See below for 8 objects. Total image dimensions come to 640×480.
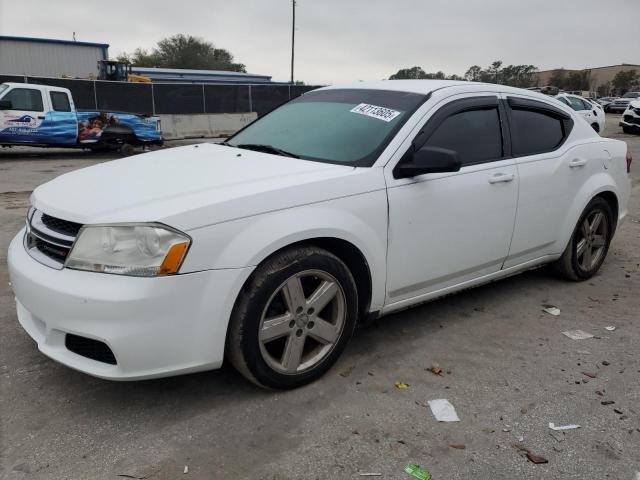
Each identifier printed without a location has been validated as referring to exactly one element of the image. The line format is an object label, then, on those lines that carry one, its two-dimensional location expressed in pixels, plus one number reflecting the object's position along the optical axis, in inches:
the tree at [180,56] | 2654.8
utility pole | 1944.3
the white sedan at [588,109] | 800.3
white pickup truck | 551.8
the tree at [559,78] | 3602.4
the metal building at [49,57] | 1418.6
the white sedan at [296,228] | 98.0
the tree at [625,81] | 3255.4
